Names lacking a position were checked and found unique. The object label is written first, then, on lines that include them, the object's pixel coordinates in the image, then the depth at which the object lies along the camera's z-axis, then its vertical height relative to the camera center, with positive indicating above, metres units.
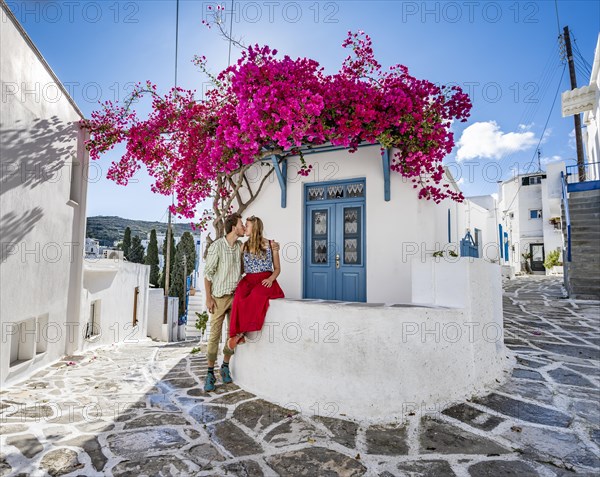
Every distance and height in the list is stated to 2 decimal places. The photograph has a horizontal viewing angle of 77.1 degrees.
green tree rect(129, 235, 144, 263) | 37.28 +2.03
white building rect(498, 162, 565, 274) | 27.00 +4.68
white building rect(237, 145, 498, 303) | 5.98 +0.78
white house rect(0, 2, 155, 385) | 5.17 +0.94
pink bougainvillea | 4.84 +2.15
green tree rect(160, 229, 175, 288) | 31.70 +0.65
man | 4.87 -0.07
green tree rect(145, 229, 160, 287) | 33.72 +1.14
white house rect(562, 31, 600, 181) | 14.56 +7.13
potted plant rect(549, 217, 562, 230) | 24.11 +3.45
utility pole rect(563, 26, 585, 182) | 18.61 +8.12
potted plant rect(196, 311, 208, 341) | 7.81 -1.03
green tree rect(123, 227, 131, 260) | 37.06 +2.97
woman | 4.60 -0.17
